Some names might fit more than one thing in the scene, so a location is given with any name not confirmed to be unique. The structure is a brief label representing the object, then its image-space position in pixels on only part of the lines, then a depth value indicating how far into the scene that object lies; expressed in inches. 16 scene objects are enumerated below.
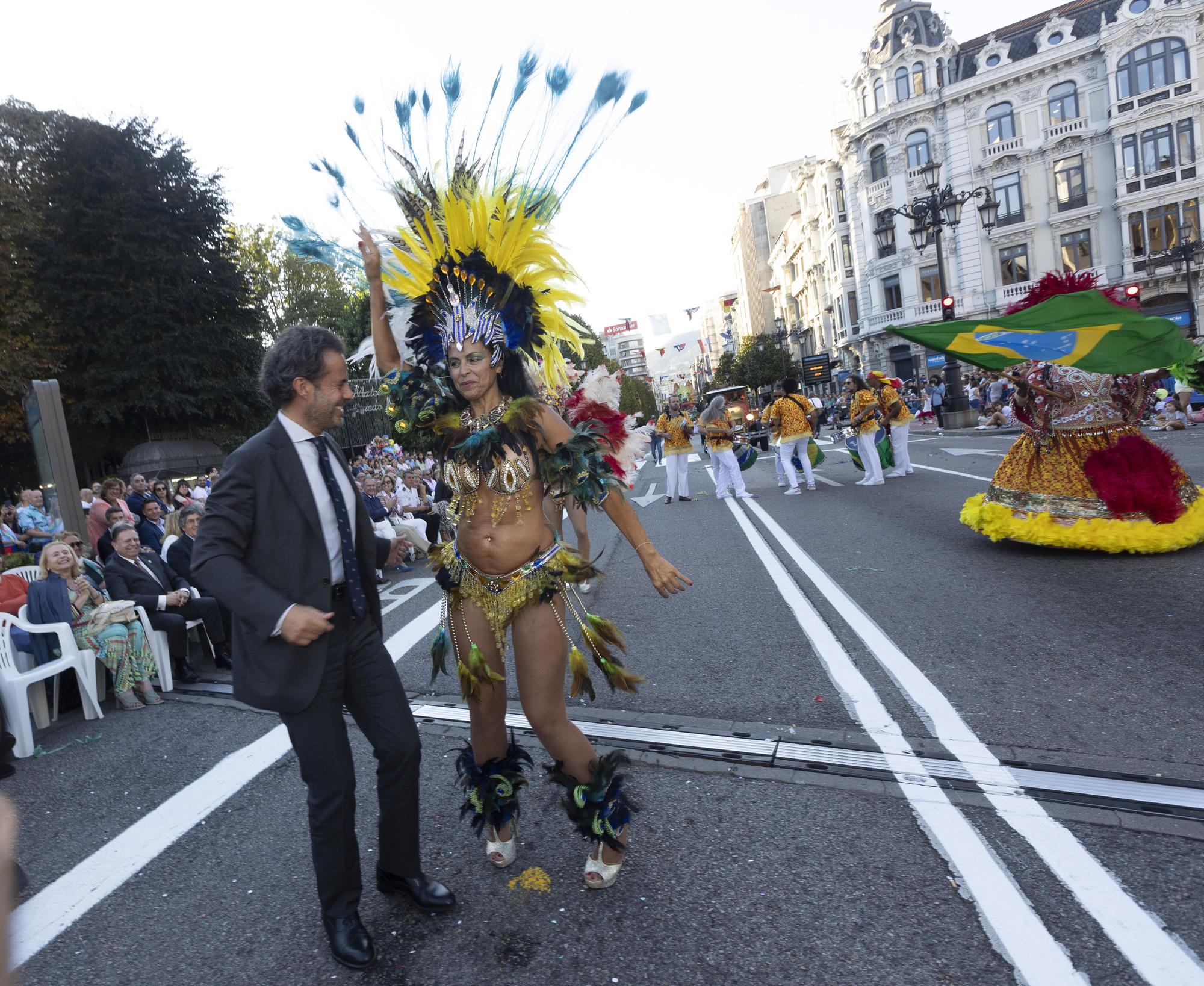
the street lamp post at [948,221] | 867.4
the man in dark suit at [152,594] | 248.1
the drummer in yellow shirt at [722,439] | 551.8
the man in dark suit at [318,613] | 95.2
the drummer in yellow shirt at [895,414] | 545.8
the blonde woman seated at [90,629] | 223.3
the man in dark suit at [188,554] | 262.8
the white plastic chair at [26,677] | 194.1
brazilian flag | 245.3
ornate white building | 1505.9
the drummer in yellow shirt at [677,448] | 564.4
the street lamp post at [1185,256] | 1234.6
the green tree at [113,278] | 993.5
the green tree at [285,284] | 1612.9
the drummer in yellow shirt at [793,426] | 550.9
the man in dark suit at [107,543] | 271.0
